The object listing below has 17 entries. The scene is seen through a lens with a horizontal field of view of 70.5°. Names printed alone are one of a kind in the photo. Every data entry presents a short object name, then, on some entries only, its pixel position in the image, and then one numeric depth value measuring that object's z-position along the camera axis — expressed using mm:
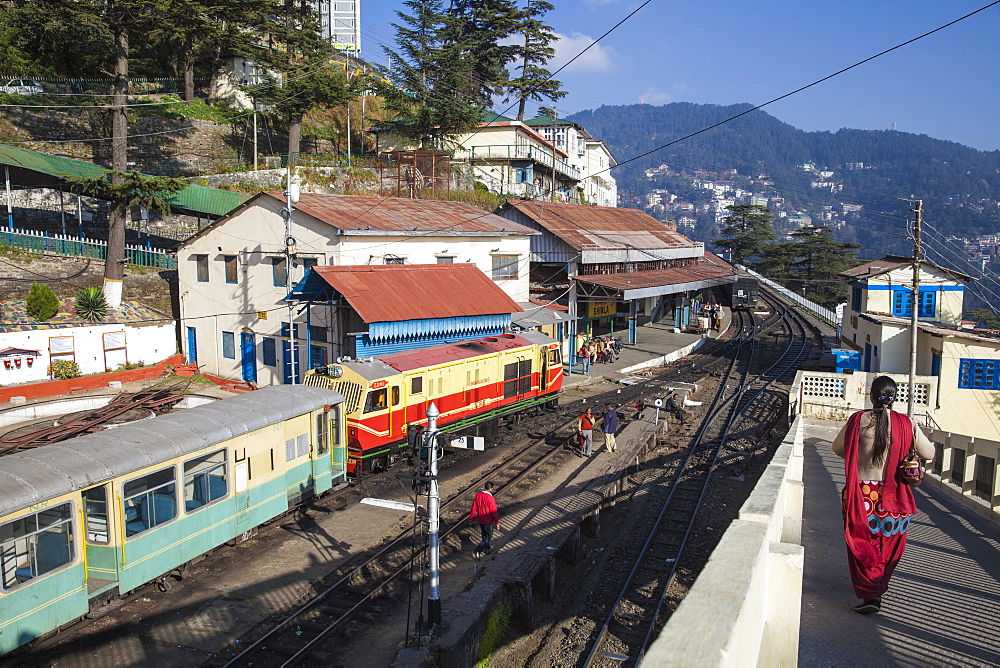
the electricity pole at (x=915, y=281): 21234
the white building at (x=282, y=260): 25047
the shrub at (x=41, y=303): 25359
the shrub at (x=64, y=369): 24297
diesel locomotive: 17297
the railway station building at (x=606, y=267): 34156
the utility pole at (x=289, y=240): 22666
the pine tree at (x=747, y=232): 90875
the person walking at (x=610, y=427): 20922
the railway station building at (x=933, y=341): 25156
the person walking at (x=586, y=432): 20681
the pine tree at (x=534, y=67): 58125
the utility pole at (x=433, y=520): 10359
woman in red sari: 5203
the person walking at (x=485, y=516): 13812
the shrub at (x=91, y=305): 27047
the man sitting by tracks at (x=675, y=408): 25688
